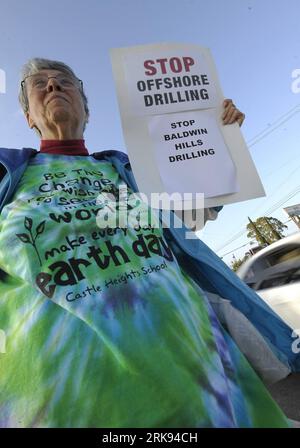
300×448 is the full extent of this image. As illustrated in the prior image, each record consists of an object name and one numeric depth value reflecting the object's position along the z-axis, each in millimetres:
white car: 2574
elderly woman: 574
